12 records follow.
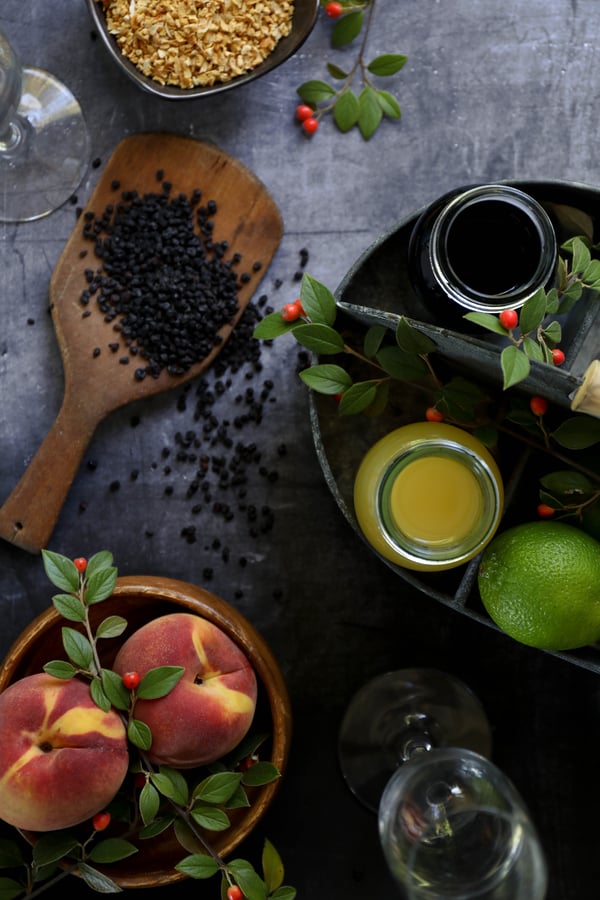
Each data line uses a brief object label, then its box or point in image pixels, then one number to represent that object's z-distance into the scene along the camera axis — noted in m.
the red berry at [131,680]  0.88
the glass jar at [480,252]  0.85
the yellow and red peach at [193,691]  0.89
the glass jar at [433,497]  0.88
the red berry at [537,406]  0.89
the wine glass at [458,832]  0.82
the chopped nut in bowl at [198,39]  1.04
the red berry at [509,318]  0.79
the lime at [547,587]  0.83
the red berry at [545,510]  0.90
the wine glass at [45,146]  1.12
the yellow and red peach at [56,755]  0.85
